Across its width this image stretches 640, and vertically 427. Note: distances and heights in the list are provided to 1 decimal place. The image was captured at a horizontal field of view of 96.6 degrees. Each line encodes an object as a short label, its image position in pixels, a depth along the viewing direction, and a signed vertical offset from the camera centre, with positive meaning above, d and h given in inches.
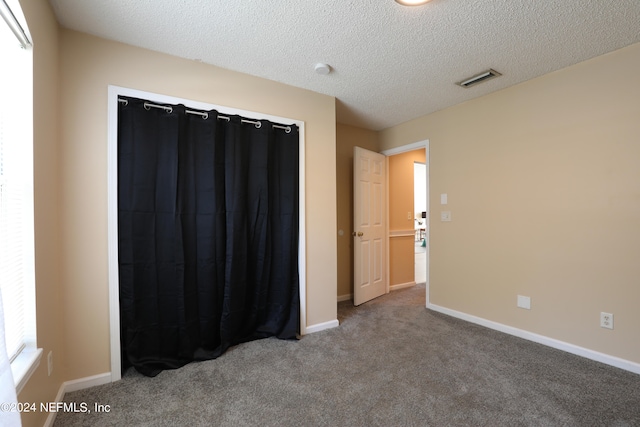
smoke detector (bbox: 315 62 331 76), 93.8 +48.3
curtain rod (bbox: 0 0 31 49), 48.5 +34.8
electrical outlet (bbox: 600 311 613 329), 87.1 -34.2
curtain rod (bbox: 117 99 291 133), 84.0 +32.6
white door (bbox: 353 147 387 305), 144.2 -7.1
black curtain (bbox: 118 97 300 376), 81.9 -6.1
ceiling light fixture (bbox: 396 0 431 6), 65.8 +48.6
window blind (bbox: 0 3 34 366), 52.4 +4.1
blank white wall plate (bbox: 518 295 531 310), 105.7 -34.4
